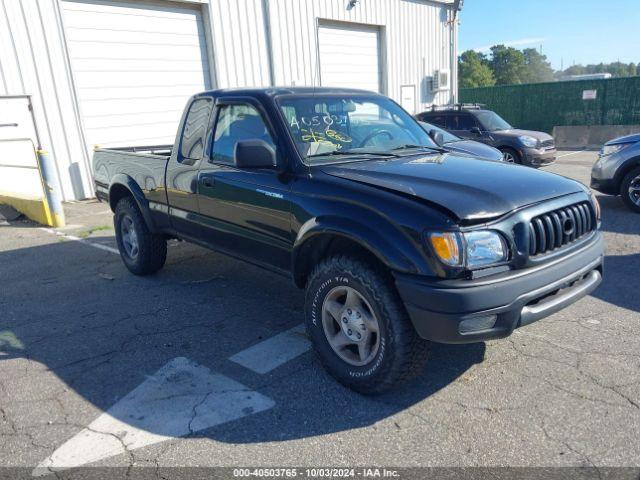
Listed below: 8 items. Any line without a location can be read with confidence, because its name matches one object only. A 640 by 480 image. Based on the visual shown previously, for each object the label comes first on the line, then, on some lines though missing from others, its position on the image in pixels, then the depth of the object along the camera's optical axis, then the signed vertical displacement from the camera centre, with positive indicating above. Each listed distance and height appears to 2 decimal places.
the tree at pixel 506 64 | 77.38 +3.10
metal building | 9.66 +1.14
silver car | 7.64 -1.39
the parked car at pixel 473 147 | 8.96 -1.04
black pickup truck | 2.70 -0.76
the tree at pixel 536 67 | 88.00 +2.88
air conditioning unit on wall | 18.74 +0.34
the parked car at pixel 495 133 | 11.46 -1.08
